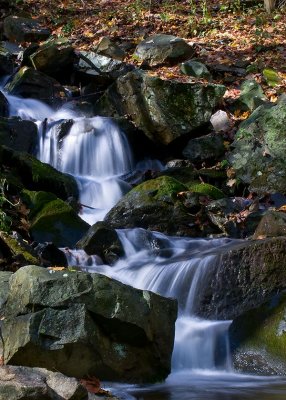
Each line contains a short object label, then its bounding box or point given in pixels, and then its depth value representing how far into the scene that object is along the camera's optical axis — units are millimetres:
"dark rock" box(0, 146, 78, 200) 9445
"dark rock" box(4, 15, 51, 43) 15891
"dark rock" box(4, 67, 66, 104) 13039
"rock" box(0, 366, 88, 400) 3293
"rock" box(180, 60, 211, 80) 13164
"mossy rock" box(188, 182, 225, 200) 9453
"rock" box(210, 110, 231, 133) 11514
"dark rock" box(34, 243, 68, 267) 7070
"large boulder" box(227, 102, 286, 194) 10062
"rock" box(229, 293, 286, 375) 5375
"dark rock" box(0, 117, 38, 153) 10812
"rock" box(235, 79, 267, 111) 11977
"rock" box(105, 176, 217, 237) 8727
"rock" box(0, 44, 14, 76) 13906
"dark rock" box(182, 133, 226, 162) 11000
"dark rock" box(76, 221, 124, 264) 7680
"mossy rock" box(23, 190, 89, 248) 8047
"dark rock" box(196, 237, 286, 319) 6129
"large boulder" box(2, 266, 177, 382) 4508
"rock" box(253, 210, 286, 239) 7438
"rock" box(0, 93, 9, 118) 12171
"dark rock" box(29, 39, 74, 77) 13594
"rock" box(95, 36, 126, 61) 14414
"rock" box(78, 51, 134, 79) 13484
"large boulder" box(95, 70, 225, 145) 11367
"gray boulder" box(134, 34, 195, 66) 14000
